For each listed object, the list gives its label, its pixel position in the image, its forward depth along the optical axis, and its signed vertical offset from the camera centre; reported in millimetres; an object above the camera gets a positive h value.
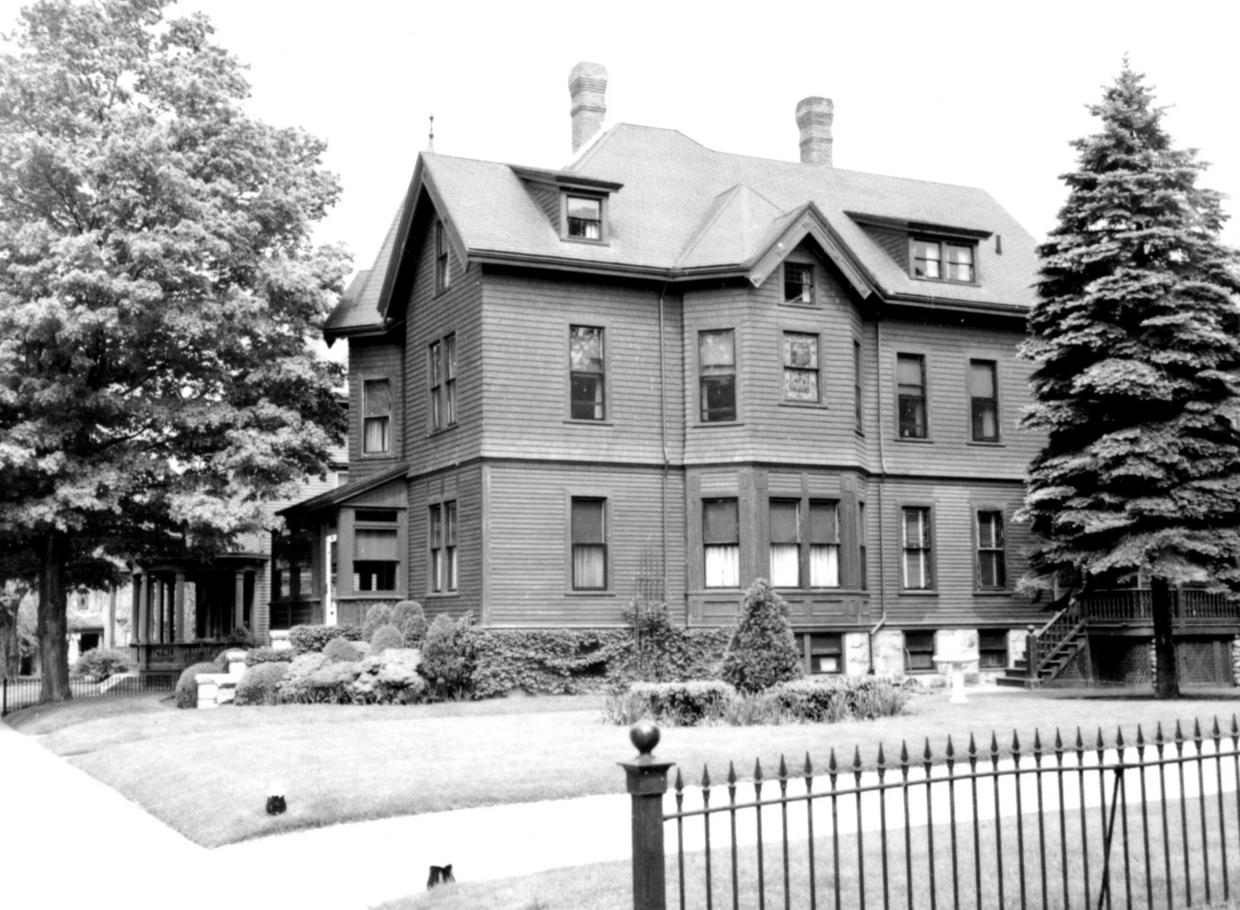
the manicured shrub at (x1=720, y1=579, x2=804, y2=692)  21109 -1121
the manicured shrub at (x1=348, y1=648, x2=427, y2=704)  24219 -1764
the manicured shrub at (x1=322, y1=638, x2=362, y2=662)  25625 -1296
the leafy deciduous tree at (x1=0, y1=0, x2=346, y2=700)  27922 +5798
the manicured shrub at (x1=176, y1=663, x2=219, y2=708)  26203 -2014
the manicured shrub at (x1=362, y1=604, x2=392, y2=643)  27609 -781
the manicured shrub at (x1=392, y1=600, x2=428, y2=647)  27344 -809
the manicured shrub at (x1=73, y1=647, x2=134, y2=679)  45312 -2620
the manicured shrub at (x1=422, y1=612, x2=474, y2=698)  24953 -1417
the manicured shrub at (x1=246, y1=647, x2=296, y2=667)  26703 -1412
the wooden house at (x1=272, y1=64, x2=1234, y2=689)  27344 +3296
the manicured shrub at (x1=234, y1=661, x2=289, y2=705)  24734 -1843
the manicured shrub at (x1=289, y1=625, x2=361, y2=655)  27578 -1106
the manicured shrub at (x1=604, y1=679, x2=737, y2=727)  19391 -1784
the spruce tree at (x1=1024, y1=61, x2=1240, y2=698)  23469 +3426
